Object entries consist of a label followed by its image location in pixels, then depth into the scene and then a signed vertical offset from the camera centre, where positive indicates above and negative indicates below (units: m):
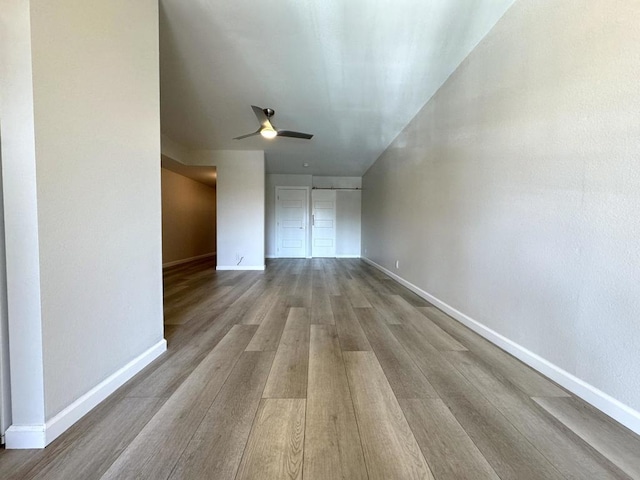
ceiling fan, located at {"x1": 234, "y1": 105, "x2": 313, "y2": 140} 3.00 +1.22
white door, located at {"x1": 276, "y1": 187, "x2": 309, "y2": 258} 6.99 +0.22
